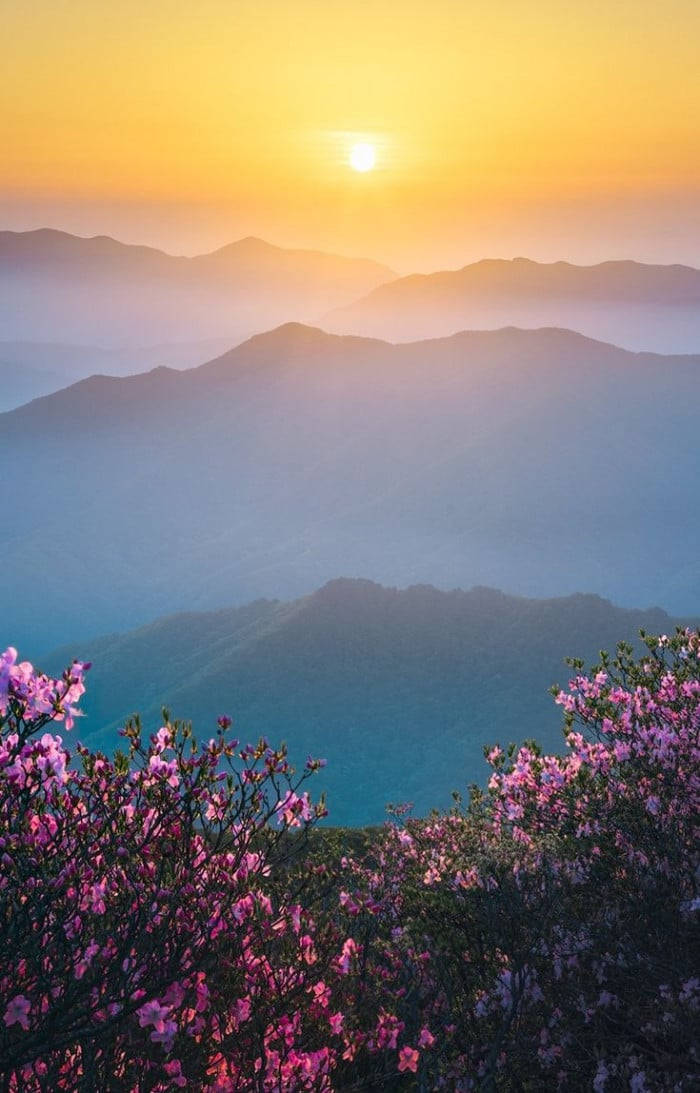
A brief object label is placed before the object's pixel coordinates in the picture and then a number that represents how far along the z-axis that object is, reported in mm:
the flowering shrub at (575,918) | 12094
